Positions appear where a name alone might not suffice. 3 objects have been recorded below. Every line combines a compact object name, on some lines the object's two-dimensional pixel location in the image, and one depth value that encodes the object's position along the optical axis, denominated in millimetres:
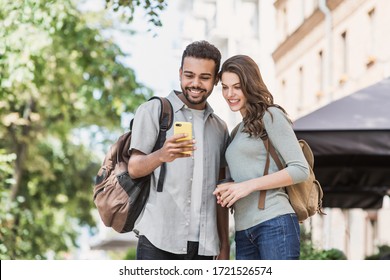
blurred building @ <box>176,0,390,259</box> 30347
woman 5360
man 5515
